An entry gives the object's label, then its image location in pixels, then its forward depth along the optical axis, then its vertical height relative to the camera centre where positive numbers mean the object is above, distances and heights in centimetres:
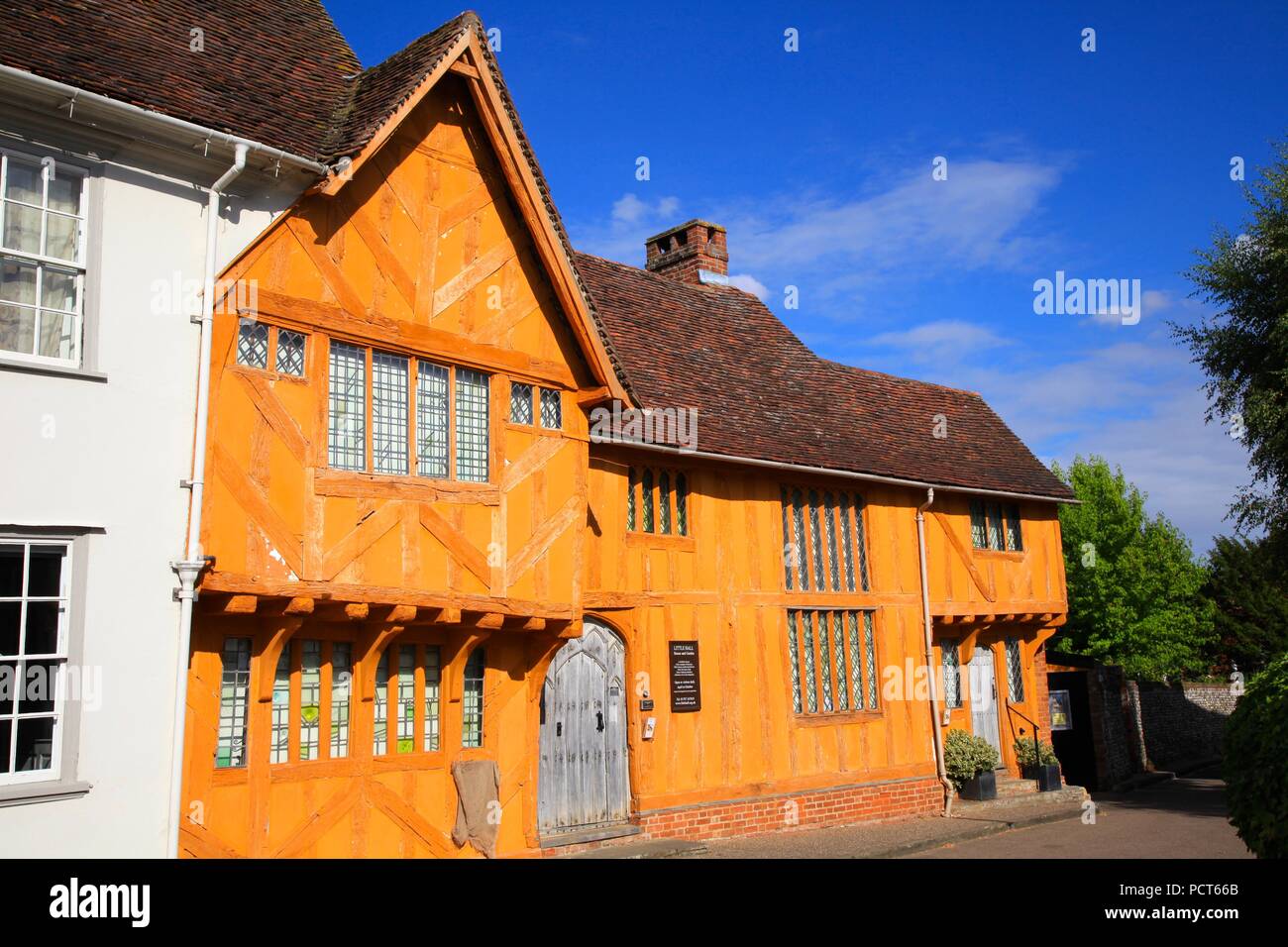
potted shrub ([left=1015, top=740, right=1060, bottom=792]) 2045 -186
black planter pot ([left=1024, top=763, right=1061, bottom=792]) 2041 -207
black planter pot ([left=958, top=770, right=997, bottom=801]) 1892 -208
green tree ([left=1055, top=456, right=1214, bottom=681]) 3844 +240
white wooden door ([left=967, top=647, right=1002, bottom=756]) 2055 -59
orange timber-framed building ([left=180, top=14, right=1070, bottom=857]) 1005 +145
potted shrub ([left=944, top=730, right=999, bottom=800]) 1883 -168
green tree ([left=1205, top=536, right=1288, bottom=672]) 3622 +172
